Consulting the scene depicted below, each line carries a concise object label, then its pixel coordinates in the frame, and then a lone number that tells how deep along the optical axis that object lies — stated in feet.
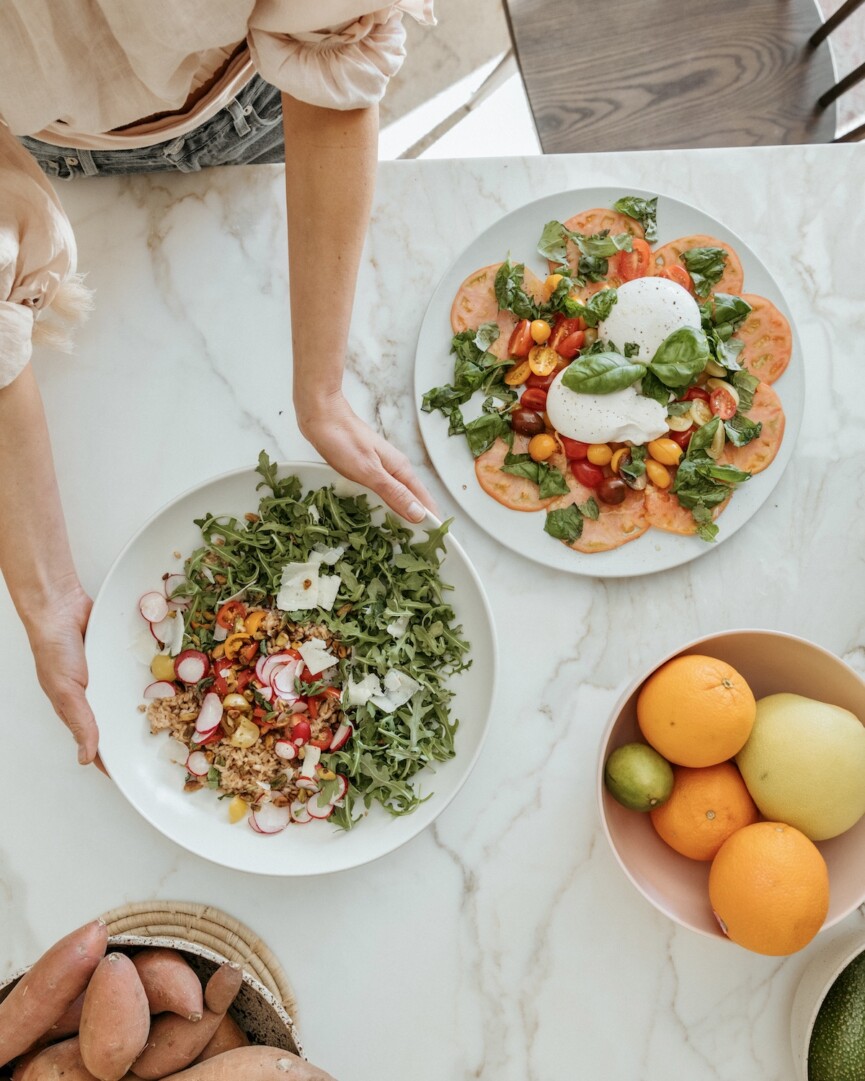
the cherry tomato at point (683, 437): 3.76
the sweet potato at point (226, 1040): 3.01
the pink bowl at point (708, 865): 3.35
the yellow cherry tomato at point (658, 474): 3.72
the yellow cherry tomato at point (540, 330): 3.71
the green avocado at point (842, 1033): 3.31
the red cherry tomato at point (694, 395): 3.76
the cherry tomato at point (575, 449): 3.73
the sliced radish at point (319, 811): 3.50
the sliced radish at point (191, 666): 3.53
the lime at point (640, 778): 3.29
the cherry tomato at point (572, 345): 3.74
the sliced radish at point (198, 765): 3.55
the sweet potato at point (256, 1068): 2.77
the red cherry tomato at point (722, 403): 3.72
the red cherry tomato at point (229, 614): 3.56
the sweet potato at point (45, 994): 2.78
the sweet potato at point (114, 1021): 2.71
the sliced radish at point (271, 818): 3.54
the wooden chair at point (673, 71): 4.90
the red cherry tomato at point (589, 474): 3.74
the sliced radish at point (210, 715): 3.53
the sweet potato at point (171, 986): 2.93
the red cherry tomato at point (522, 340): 3.72
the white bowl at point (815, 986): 3.43
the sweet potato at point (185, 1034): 2.88
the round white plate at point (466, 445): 3.75
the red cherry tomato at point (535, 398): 3.76
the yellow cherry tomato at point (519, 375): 3.76
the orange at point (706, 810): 3.32
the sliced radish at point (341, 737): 3.52
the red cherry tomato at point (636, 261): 3.80
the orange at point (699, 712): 3.15
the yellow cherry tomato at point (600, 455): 3.71
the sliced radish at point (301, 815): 3.53
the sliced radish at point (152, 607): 3.55
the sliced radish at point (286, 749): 3.50
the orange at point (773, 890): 3.08
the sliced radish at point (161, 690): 3.55
